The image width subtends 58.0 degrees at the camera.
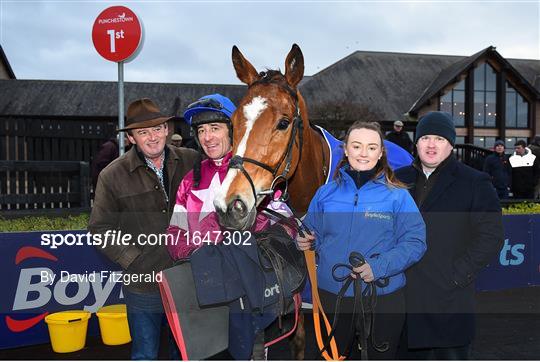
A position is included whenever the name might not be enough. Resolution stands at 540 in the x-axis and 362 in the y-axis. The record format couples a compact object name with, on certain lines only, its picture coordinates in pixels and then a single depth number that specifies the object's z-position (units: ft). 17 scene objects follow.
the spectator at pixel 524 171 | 35.73
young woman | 8.31
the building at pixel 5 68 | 125.49
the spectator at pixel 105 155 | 27.43
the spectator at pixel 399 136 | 34.37
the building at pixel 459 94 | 94.12
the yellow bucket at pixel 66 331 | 15.65
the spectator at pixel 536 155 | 35.83
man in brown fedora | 9.99
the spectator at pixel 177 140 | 30.19
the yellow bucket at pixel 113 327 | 16.14
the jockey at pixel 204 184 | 8.71
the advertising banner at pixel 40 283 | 15.93
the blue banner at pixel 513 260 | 22.47
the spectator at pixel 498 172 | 35.04
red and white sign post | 17.72
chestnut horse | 8.27
